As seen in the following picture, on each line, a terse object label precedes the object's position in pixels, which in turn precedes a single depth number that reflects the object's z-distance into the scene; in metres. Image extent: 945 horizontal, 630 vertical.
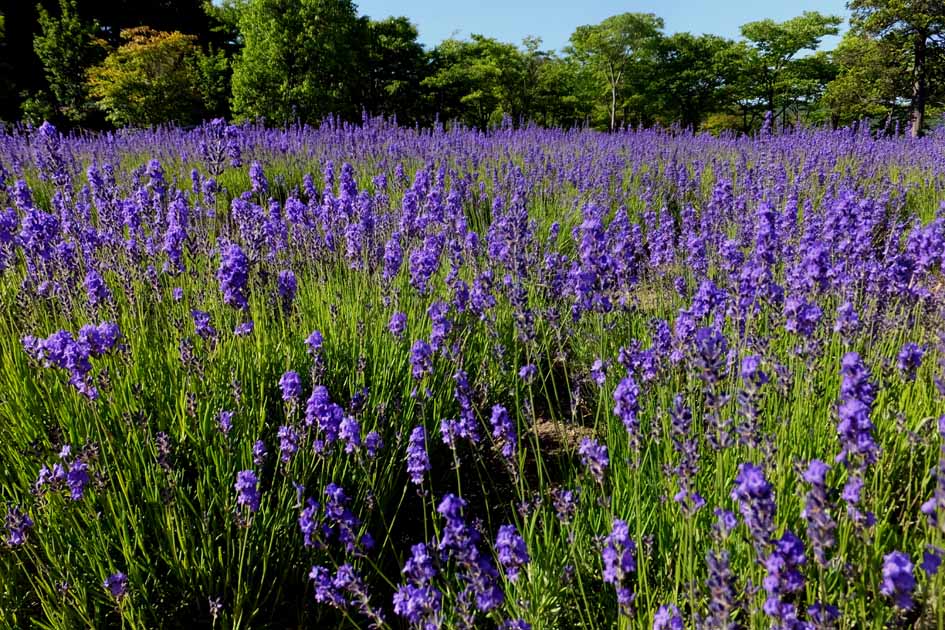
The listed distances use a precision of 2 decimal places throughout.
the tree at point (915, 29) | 21.74
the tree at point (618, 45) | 30.83
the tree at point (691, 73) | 32.31
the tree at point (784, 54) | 32.25
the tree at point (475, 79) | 26.66
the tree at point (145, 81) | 17.47
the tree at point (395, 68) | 25.55
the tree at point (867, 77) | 23.12
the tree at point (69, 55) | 18.64
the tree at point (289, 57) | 18.67
